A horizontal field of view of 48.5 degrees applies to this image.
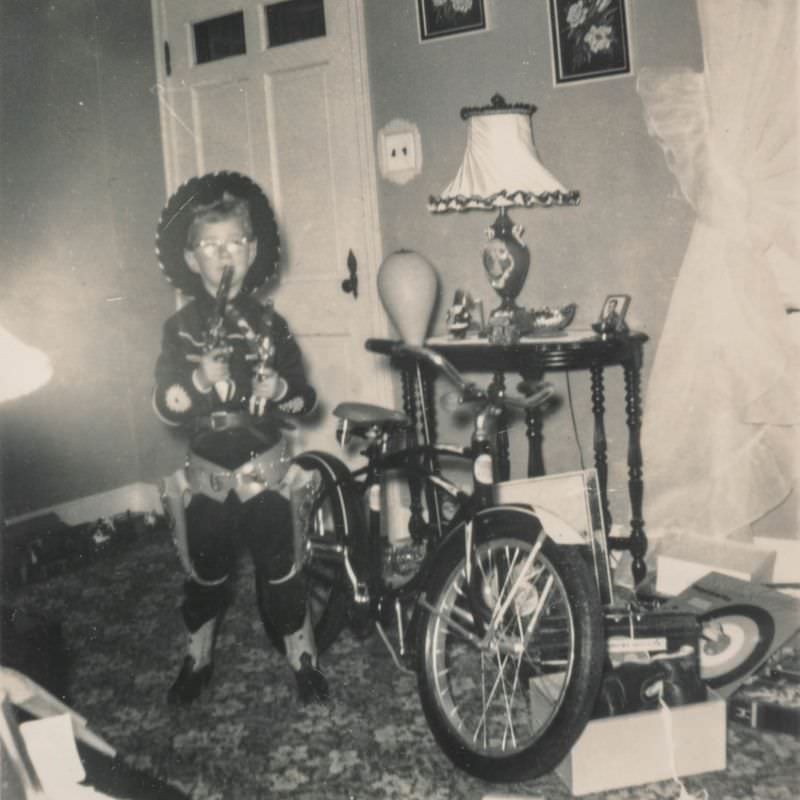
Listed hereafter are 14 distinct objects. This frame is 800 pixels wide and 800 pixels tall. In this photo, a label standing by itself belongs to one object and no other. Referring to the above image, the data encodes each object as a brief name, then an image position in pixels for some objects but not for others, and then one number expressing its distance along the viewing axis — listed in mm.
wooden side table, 2572
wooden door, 3299
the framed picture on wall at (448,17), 3012
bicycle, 1698
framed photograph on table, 2678
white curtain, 2539
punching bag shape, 2729
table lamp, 2641
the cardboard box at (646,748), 1743
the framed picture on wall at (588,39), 2783
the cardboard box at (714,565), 2557
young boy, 2043
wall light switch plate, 3199
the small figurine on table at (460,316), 2869
